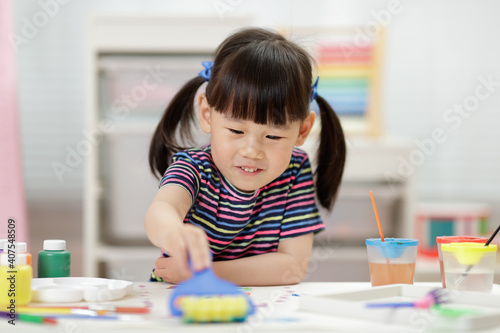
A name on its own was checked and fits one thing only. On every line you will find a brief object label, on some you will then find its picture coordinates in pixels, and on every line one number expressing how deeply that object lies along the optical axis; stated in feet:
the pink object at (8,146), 7.92
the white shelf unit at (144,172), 10.61
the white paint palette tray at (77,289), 5.10
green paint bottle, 5.64
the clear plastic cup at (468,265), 5.44
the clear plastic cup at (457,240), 5.69
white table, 4.63
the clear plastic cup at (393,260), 5.64
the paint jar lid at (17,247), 5.33
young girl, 5.80
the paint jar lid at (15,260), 5.14
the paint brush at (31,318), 4.70
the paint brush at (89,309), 4.89
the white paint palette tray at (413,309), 4.65
